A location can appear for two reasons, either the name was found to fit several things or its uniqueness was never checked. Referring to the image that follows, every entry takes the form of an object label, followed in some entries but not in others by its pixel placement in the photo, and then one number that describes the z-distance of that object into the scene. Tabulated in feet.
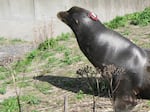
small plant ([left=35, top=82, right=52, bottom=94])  24.82
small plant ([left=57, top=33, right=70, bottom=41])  37.78
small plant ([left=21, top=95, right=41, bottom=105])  23.04
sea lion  20.74
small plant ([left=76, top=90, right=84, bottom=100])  22.96
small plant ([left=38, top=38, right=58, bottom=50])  34.78
